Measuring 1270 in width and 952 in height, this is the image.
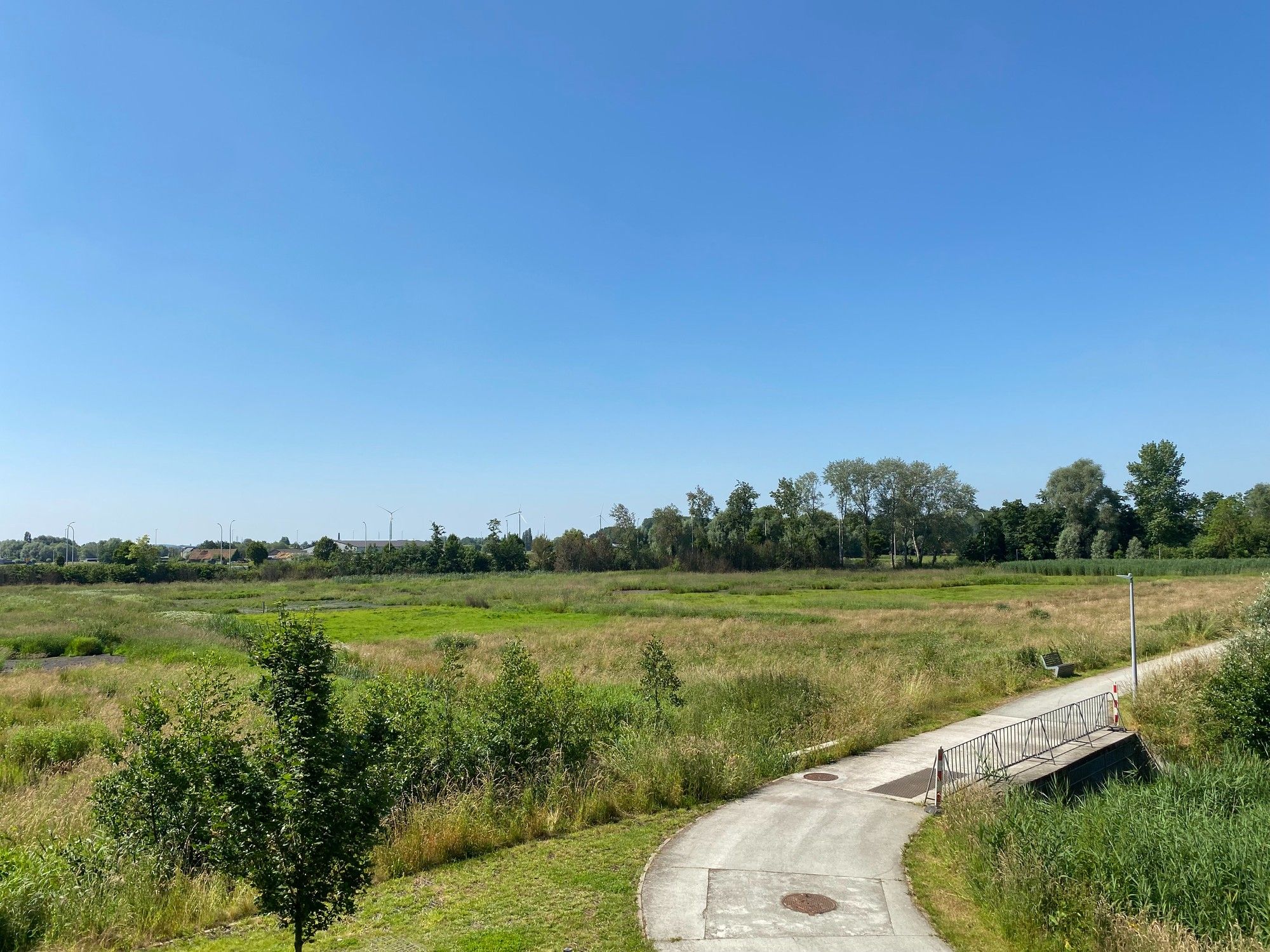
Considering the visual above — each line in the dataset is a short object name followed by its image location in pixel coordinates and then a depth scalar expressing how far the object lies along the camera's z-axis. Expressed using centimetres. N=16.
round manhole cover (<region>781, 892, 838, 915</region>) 901
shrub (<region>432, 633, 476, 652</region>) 3953
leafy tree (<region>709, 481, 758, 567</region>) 13550
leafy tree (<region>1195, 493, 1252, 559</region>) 10681
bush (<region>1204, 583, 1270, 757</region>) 1911
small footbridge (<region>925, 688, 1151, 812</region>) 1419
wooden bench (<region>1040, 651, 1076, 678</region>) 2675
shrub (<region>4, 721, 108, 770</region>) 1878
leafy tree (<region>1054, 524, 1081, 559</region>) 12000
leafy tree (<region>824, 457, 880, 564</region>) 13275
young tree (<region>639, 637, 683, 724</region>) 1916
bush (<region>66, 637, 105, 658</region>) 4409
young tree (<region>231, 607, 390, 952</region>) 661
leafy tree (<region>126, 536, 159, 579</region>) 11400
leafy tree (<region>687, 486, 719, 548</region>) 15150
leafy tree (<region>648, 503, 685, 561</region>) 14262
